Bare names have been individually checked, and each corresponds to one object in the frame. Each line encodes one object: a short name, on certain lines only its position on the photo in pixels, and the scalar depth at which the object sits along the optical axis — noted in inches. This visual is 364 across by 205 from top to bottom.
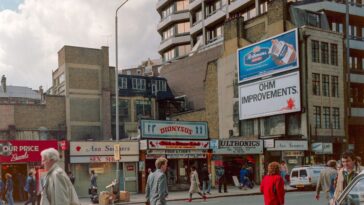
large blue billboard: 1727.4
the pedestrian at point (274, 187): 397.1
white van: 1286.9
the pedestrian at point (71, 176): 1185.0
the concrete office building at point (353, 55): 1916.8
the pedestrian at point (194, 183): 1024.9
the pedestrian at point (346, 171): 367.9
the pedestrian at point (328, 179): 518.6
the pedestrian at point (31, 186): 924.6
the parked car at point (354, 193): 276.7
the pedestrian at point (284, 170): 1522.0
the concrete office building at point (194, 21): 2450.8
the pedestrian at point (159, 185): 390.6
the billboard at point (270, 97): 1720.0
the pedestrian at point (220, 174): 1286.9
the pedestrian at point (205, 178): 1187.9
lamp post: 1112.1
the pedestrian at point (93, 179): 1109.1
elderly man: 242.1
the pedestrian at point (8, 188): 879.1
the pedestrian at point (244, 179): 1385.6
